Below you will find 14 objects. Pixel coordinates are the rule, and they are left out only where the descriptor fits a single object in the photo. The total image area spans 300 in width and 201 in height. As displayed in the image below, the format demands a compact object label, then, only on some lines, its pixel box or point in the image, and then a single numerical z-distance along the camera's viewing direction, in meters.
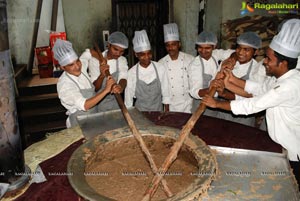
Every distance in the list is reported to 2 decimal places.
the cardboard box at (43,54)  5.89
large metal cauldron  1.71
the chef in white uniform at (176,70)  4.06
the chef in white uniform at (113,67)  3.71
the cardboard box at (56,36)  5.89
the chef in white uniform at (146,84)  3.92
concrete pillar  1.75
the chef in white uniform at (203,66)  3.90
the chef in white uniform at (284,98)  2.37
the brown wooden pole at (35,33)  5.95
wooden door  6.24
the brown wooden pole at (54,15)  5.94
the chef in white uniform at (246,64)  3.56
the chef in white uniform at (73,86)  2.99
